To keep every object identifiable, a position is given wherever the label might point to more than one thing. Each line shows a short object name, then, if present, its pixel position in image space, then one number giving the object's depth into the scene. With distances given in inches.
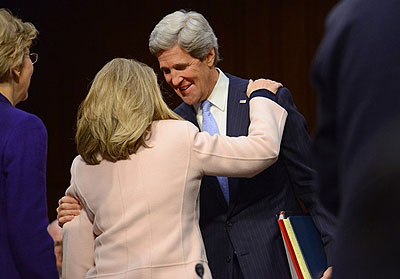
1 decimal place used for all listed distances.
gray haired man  208.5
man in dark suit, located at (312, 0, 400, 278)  86.4
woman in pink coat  180.4
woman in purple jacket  176.2
